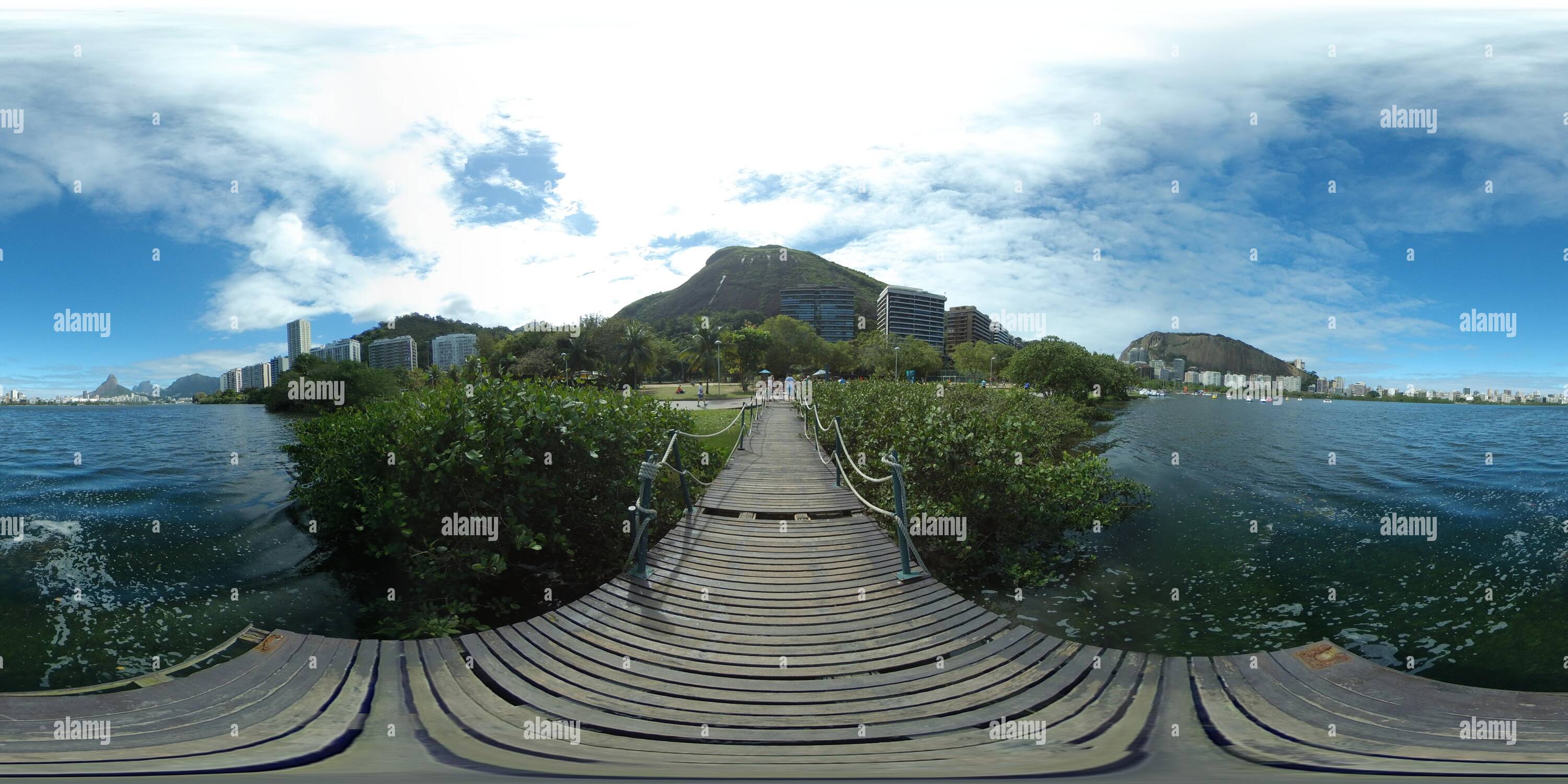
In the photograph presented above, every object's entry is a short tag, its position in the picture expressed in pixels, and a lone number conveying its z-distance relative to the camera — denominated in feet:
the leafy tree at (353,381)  38.06
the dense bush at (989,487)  28.58
